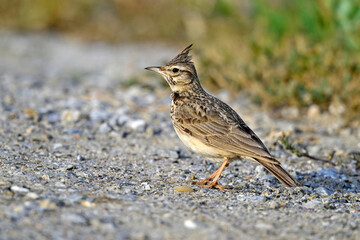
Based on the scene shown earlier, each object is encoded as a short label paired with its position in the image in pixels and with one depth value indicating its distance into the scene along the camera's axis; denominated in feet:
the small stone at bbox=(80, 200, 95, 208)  28.50
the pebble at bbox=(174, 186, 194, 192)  33.91
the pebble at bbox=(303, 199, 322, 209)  32.32
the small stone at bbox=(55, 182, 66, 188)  31.65
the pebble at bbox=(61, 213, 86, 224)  26.09
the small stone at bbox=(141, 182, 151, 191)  33.74
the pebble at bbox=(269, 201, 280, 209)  31.60
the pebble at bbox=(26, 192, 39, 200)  28.60
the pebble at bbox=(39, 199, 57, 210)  27.44
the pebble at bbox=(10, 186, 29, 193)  29.51
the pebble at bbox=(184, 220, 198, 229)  26.81
